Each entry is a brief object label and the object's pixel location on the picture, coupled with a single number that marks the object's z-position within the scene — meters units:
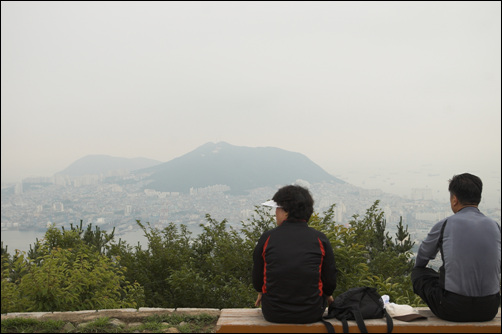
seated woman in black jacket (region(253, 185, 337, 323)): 3.14
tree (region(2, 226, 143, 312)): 4.45
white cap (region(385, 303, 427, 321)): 3.32
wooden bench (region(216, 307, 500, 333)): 3.12
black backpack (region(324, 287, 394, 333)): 3.34
